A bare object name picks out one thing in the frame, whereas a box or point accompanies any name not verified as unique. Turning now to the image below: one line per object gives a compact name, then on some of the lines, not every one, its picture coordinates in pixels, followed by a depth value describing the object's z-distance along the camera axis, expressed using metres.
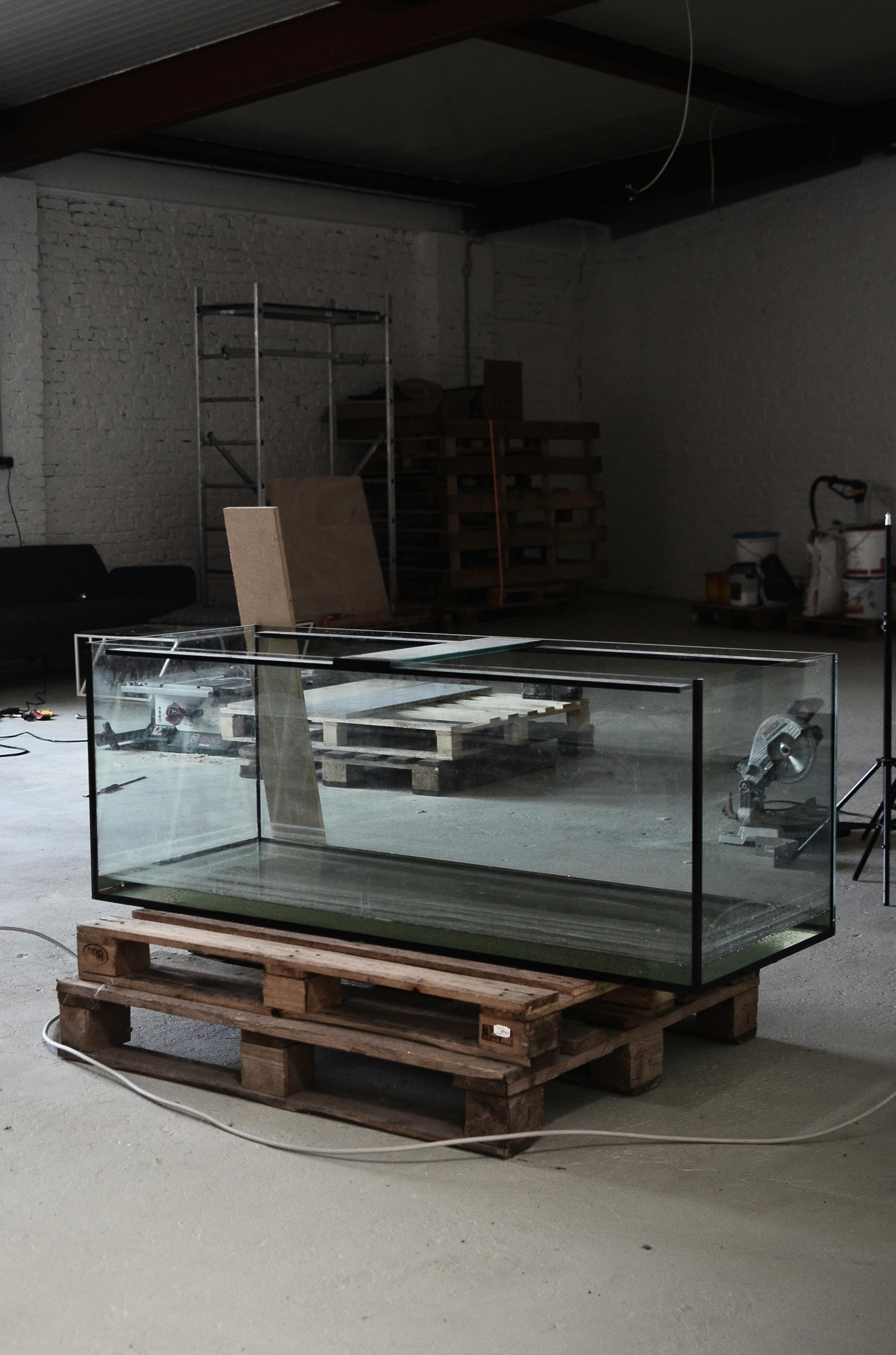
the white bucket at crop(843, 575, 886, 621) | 11.59
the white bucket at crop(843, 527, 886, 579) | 11.61
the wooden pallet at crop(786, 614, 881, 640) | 11.52
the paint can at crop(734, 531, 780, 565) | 12.72
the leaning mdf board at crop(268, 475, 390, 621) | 10.35
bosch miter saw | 3.13
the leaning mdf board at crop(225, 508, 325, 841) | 3.44
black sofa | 9.41
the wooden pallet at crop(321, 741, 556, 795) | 3.09
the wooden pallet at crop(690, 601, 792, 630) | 12.20
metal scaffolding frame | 10.58
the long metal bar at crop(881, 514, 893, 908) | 4.61
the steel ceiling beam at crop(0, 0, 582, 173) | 7.21
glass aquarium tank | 2.98
